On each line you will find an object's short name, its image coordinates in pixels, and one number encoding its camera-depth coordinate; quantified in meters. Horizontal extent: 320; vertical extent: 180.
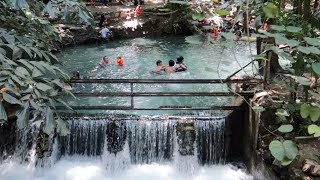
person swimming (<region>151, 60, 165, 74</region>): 9.12
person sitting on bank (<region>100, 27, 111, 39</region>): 13.18
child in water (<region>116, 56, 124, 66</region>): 9.95
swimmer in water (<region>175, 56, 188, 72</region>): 9.19
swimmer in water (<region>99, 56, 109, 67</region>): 9.98
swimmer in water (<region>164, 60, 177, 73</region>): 9.00
